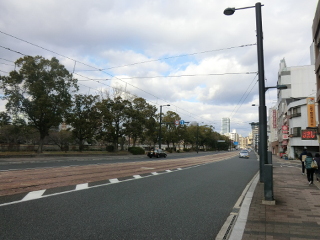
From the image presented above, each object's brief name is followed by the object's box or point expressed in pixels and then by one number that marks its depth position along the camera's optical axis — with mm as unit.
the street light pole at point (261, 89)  8484
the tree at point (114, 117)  40875
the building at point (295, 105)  41719
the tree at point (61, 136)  54081
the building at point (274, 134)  70250
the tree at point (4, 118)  27475
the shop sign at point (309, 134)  26233
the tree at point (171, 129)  69625
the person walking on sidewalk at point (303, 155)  16627
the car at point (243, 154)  46353
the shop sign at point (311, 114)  29781
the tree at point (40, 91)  28219
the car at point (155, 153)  39062
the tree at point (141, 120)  44156
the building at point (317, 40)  18938
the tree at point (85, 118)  39094
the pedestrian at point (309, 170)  11992
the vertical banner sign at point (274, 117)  68156
